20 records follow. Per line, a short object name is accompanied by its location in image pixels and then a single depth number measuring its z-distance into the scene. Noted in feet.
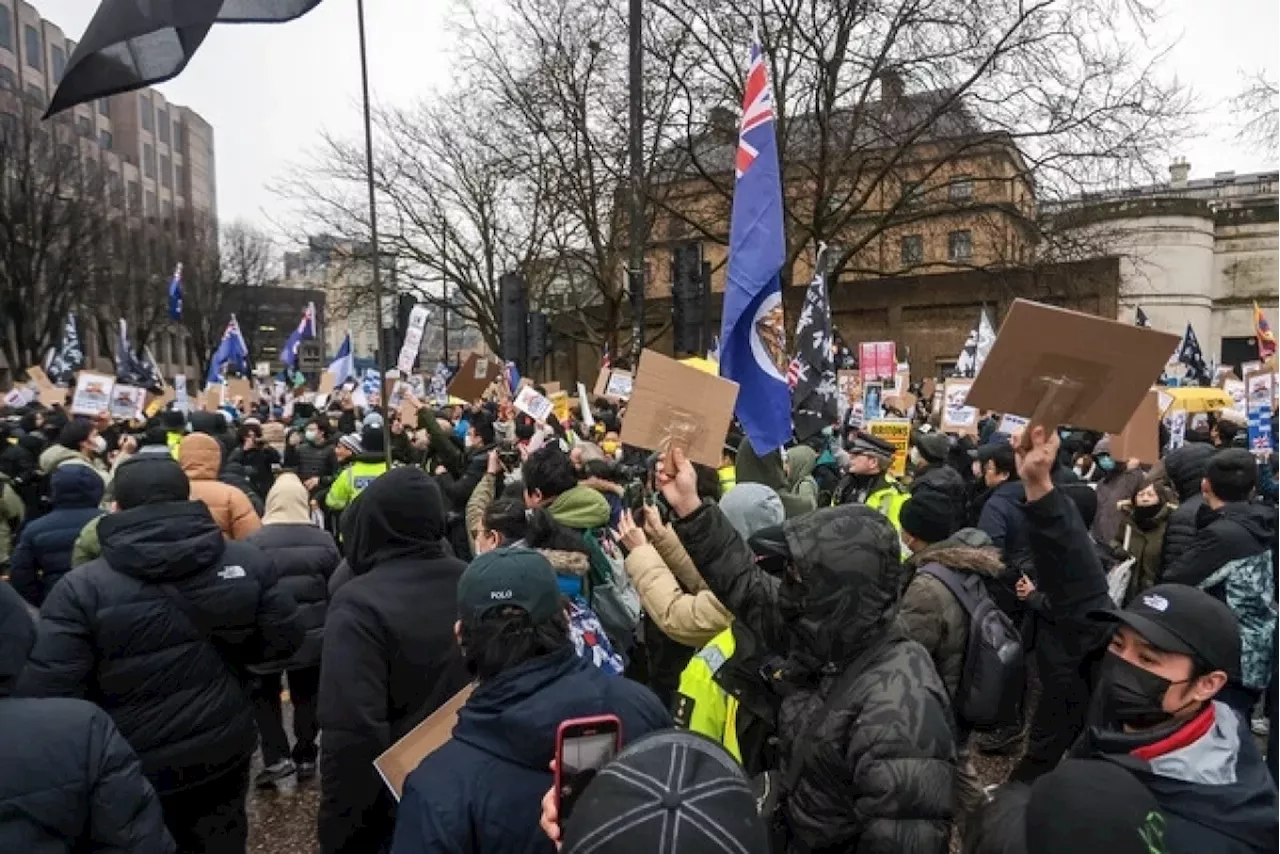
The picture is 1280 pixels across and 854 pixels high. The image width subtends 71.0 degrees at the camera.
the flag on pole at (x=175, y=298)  84.51
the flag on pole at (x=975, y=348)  49.06
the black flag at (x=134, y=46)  11.17
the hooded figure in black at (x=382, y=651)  9.00
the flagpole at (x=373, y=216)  17.43
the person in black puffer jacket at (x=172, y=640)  9.37
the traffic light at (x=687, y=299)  35.04
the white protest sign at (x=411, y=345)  38.40
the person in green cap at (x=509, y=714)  5.88
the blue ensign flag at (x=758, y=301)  14.51
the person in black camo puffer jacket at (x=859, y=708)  6.04
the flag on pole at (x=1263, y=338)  45.05
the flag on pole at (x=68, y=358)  69.77
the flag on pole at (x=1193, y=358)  56.85
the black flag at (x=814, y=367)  23.97
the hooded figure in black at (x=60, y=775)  6.30
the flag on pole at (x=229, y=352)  62.49
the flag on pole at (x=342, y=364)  60.54
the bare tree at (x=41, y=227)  112.37
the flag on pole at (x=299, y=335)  81.00
